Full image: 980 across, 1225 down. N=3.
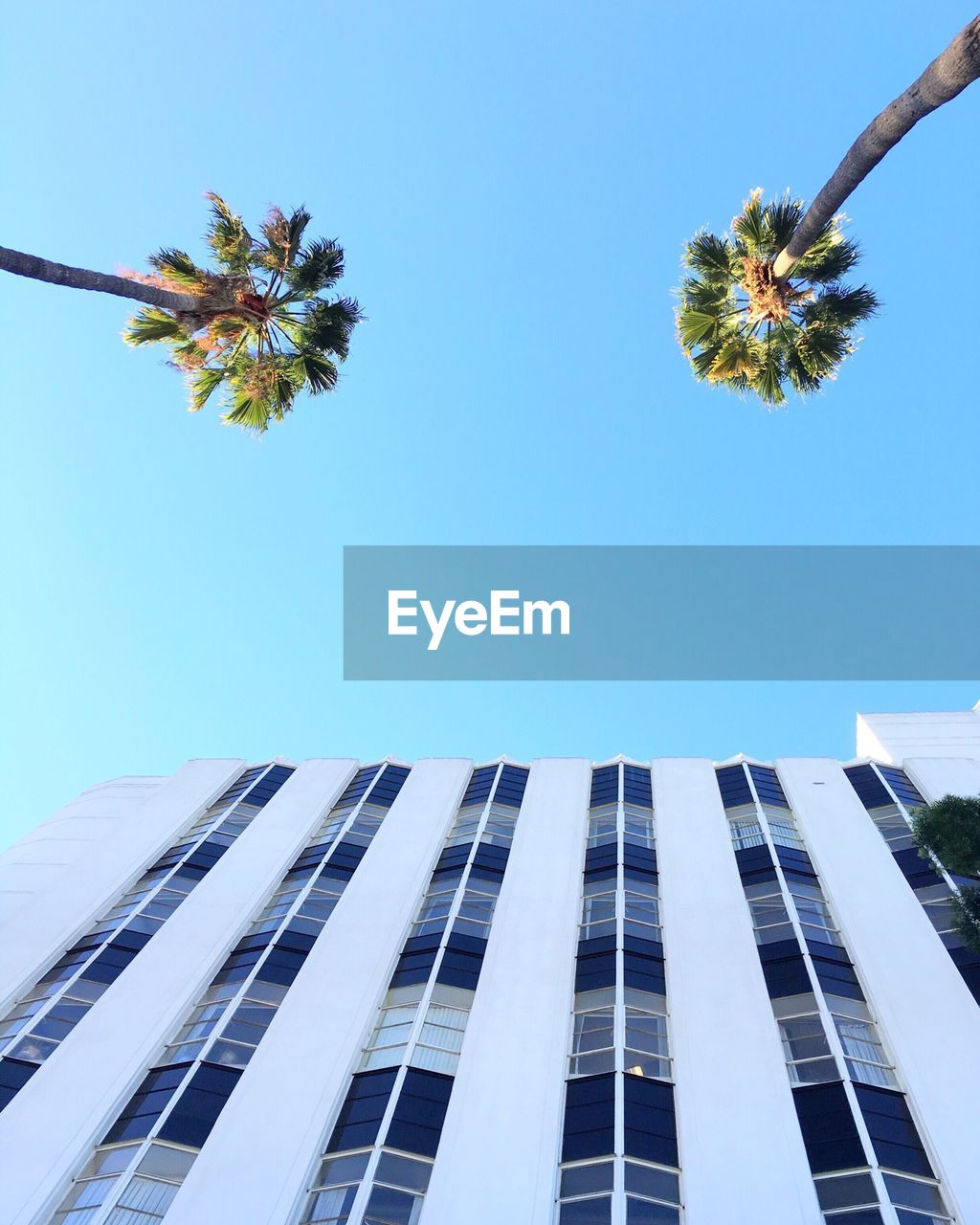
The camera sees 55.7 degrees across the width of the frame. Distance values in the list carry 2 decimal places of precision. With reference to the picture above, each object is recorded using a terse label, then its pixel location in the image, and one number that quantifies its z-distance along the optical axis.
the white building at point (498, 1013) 15.27
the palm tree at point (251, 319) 21.50
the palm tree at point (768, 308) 21.19
